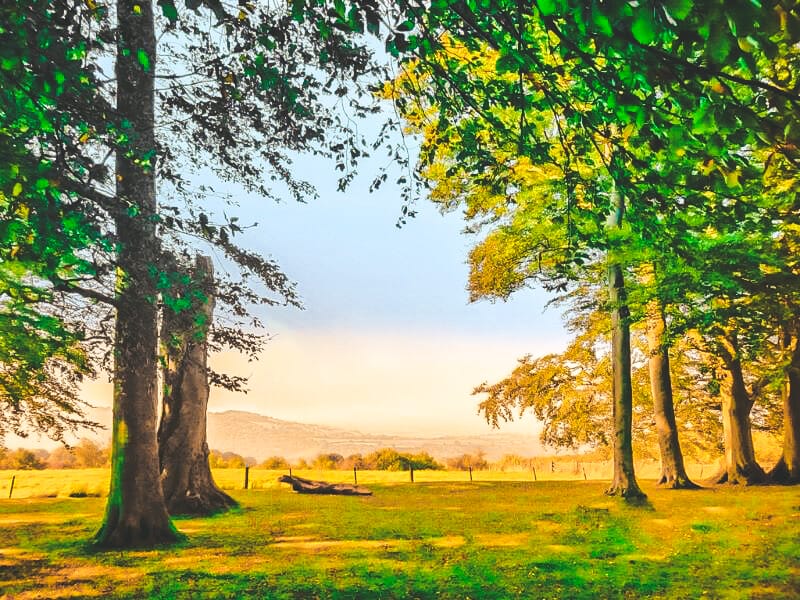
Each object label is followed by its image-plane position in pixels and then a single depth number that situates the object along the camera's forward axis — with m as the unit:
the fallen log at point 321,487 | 18.34
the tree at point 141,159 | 4.83
